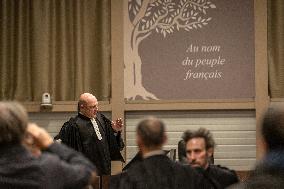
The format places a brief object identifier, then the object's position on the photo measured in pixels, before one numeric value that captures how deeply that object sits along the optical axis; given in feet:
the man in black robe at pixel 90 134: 29.07
